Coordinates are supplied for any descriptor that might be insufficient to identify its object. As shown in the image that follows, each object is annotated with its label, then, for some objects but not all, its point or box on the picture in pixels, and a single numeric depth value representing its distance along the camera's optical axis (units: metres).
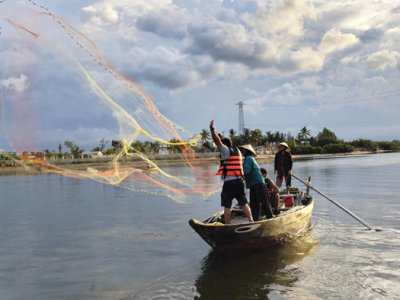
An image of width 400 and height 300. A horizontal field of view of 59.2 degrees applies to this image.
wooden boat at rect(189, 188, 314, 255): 8.27
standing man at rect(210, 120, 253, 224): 8.50
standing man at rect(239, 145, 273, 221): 9.30
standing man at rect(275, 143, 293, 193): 13.45
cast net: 9.63
